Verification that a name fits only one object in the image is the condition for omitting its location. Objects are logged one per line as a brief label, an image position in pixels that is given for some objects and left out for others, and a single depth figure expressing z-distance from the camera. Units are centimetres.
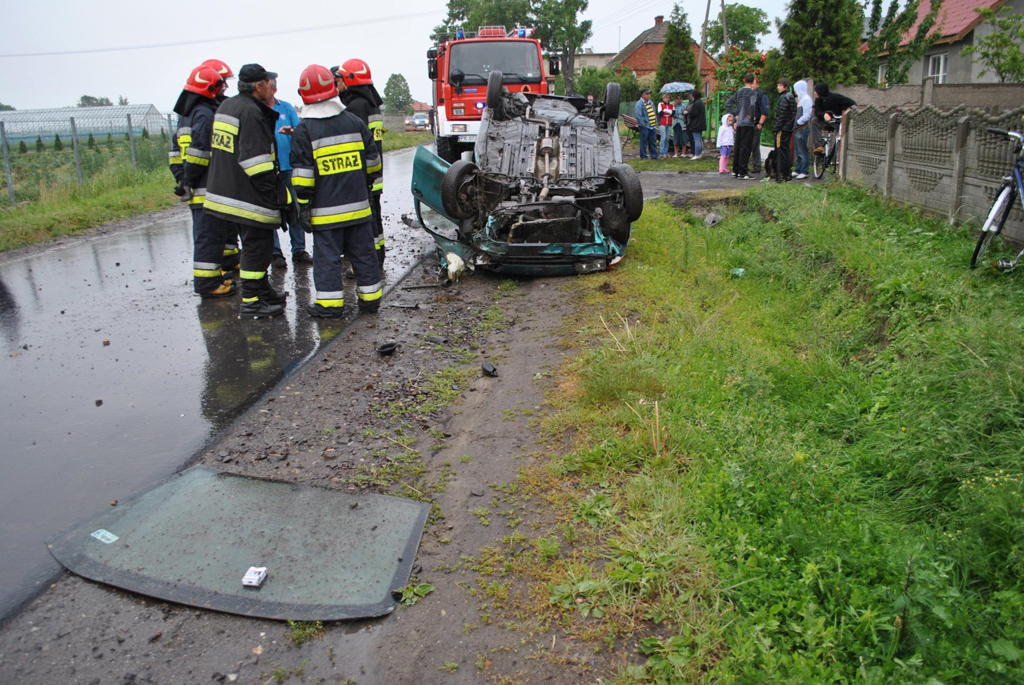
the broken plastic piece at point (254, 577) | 291
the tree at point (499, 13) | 6253
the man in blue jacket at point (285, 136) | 774
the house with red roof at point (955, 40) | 2412
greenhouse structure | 1686
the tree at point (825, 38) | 1748
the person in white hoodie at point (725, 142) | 1602
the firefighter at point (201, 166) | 683
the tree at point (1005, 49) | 1705
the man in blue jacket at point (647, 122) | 2005
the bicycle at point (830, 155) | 1228
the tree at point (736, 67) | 2381
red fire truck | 1411
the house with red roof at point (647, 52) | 6812
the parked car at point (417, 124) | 5972
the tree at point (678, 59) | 2888
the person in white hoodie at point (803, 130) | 1288
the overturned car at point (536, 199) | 759
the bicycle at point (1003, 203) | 573
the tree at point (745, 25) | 7225
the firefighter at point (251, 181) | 604
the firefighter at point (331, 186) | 595
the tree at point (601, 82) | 4306
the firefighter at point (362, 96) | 778
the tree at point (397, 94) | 11412
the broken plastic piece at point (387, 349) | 554
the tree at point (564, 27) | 6288
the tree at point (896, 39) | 2281
